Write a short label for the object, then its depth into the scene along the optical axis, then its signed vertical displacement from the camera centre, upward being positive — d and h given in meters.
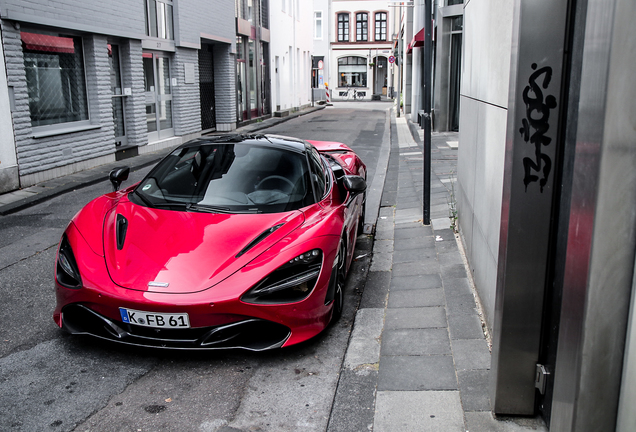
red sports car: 3.52 -1.11
